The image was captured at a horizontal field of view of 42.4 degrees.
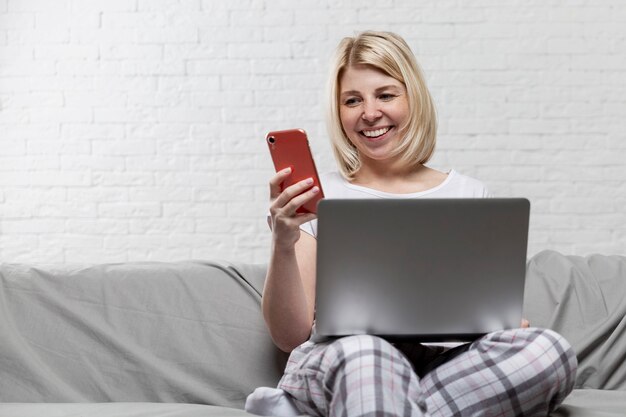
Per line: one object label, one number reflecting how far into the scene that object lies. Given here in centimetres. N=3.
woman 136
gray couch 188
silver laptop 135
